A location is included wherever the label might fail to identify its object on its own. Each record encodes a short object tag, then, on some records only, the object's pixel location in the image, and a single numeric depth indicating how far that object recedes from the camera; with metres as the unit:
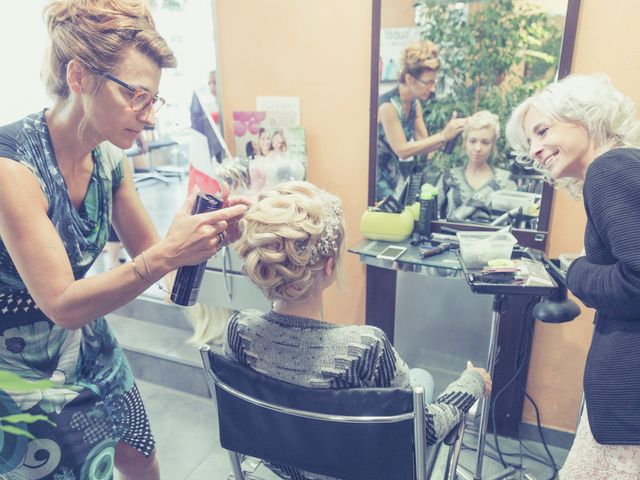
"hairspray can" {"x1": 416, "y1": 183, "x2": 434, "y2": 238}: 1.71
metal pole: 1.39
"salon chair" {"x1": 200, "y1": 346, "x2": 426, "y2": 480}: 0.84
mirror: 1.53
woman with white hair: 0.88
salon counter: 1.81
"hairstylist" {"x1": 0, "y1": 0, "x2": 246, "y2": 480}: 0.91
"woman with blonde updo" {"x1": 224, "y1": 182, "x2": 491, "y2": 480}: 0.91
